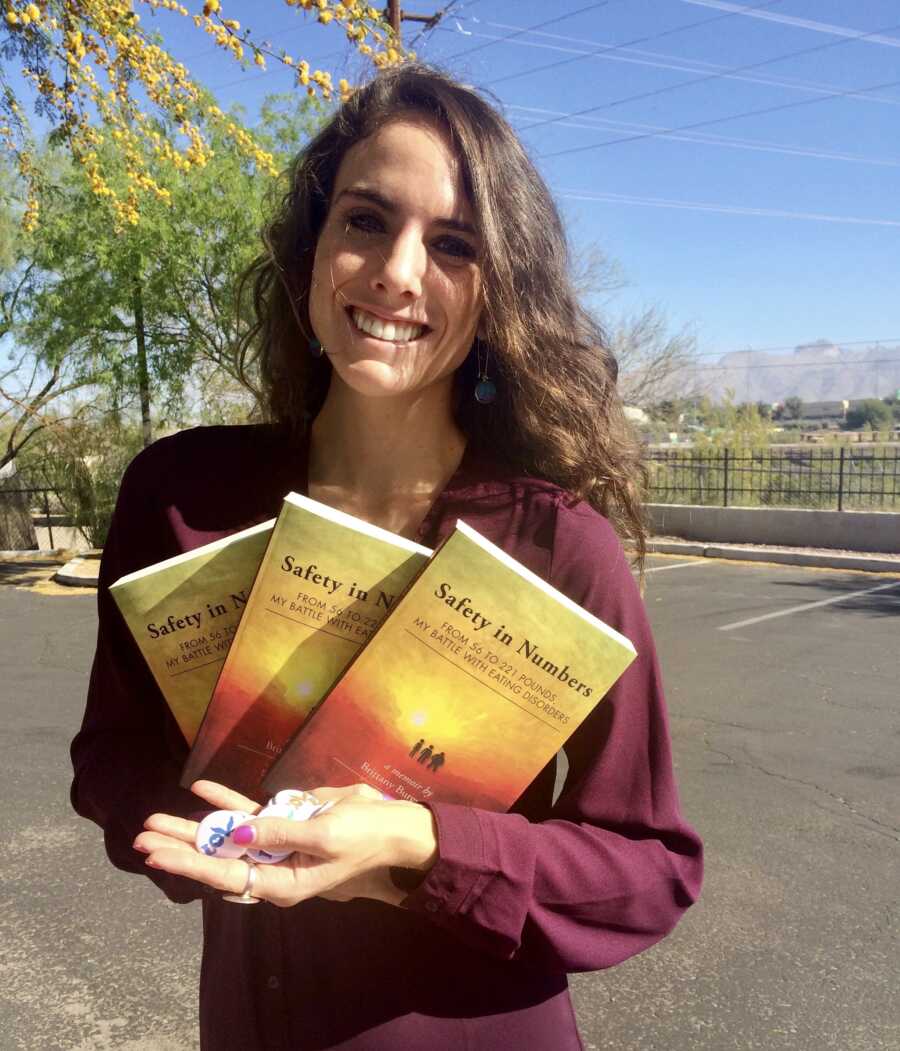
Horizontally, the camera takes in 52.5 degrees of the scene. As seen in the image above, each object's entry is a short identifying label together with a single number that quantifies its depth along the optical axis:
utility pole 13.38
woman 0.98
